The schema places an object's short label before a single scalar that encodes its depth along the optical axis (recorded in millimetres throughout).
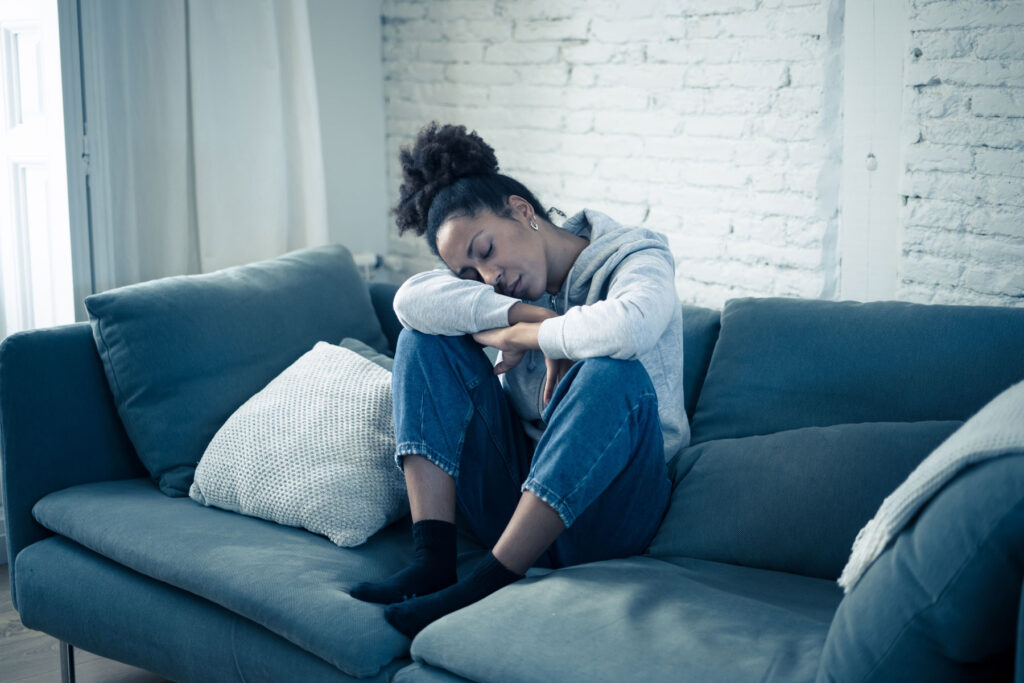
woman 1609
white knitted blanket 1144
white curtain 2828
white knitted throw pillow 1913
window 2719
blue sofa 1155
